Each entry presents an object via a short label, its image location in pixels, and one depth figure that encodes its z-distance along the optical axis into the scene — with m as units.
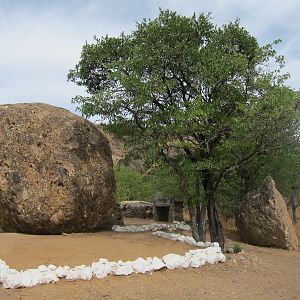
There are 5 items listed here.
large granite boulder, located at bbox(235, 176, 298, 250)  12.33
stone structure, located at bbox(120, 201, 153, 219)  20.69
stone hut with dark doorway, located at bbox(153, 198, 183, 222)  19.13
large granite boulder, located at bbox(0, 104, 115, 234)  9.34
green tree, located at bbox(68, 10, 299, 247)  8.80
